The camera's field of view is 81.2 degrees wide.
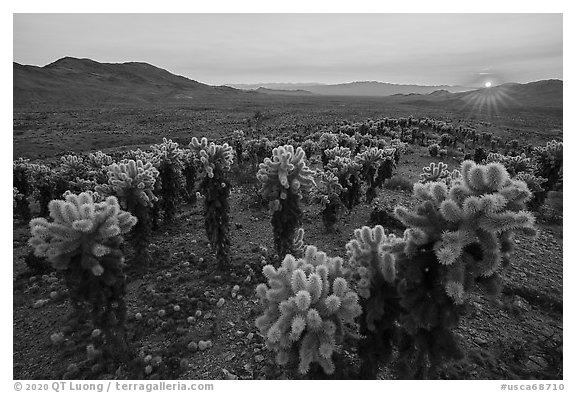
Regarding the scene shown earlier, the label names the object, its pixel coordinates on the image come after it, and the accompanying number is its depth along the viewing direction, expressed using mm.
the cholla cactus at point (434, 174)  14250
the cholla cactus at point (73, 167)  15484
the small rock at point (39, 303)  9672
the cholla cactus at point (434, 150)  27844
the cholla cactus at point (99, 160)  17047
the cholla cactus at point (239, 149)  24950
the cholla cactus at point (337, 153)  19531
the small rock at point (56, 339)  8195
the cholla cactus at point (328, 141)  26422
